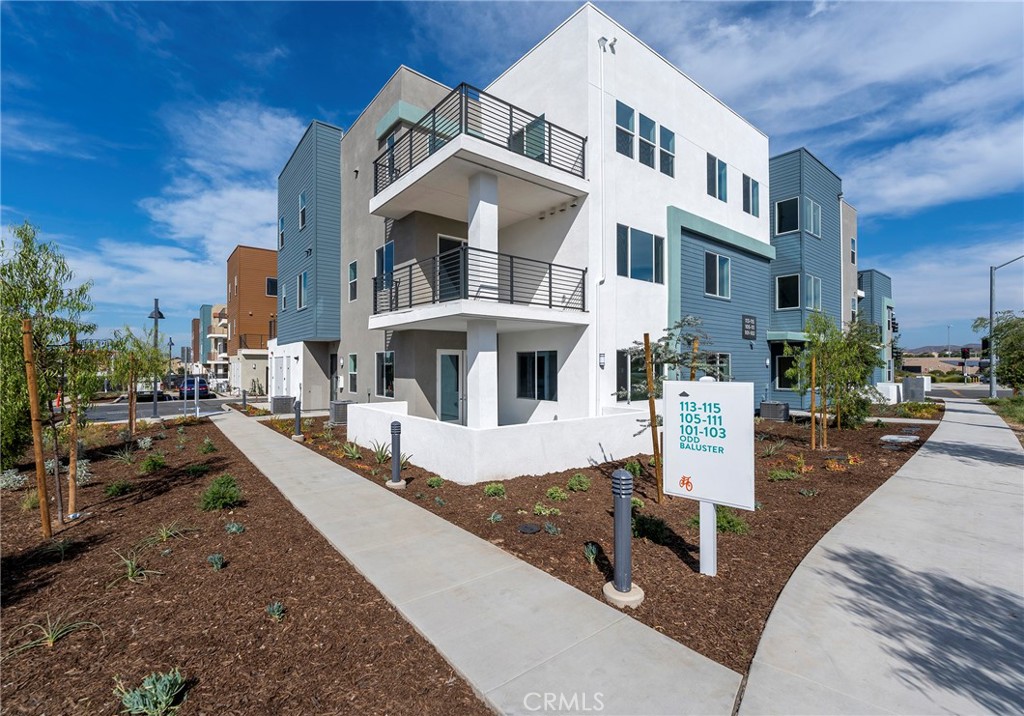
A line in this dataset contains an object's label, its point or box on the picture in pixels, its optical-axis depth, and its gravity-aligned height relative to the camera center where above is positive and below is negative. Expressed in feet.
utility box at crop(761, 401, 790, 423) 60.64 -6.76
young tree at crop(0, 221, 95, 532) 20.12 +2.33
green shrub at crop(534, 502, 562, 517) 23.36 -7.79
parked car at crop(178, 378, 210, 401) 112.78 -5.64
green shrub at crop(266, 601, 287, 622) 13.58 -7.47
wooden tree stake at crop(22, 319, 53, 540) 19.12 -2.57
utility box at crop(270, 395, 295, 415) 70.69 -6.08
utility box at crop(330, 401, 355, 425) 58.05 -6.24
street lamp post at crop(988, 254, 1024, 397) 90.83 +12.85
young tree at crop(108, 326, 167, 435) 29.31 +0.43
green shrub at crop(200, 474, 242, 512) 23.68 -6.99
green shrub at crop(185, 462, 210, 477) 31.42 -7.48
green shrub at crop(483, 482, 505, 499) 26.81 -7.62
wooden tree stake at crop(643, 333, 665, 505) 25.80 -2.61
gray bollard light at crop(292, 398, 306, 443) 46.47 -6.56
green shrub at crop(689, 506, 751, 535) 20.80 -7.62
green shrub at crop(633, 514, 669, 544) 20.21 -7.79
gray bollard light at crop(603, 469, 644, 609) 14.66 -6.05
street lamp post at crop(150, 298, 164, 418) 74.72 +8.68
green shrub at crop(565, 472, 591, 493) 28.09 -7.64
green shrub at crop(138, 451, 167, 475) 31.83 -7.06
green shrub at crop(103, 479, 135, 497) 26.20 -7.22
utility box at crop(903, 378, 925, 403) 90.26 -5.88
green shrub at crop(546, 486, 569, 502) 26.13 -7.76
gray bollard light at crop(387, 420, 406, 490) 28.66 -6.35
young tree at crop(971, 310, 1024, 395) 37.19 +0.88
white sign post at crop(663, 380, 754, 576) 15.79 -3.17
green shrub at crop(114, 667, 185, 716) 9.76 -7.30
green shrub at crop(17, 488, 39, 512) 23.59 -7.17
